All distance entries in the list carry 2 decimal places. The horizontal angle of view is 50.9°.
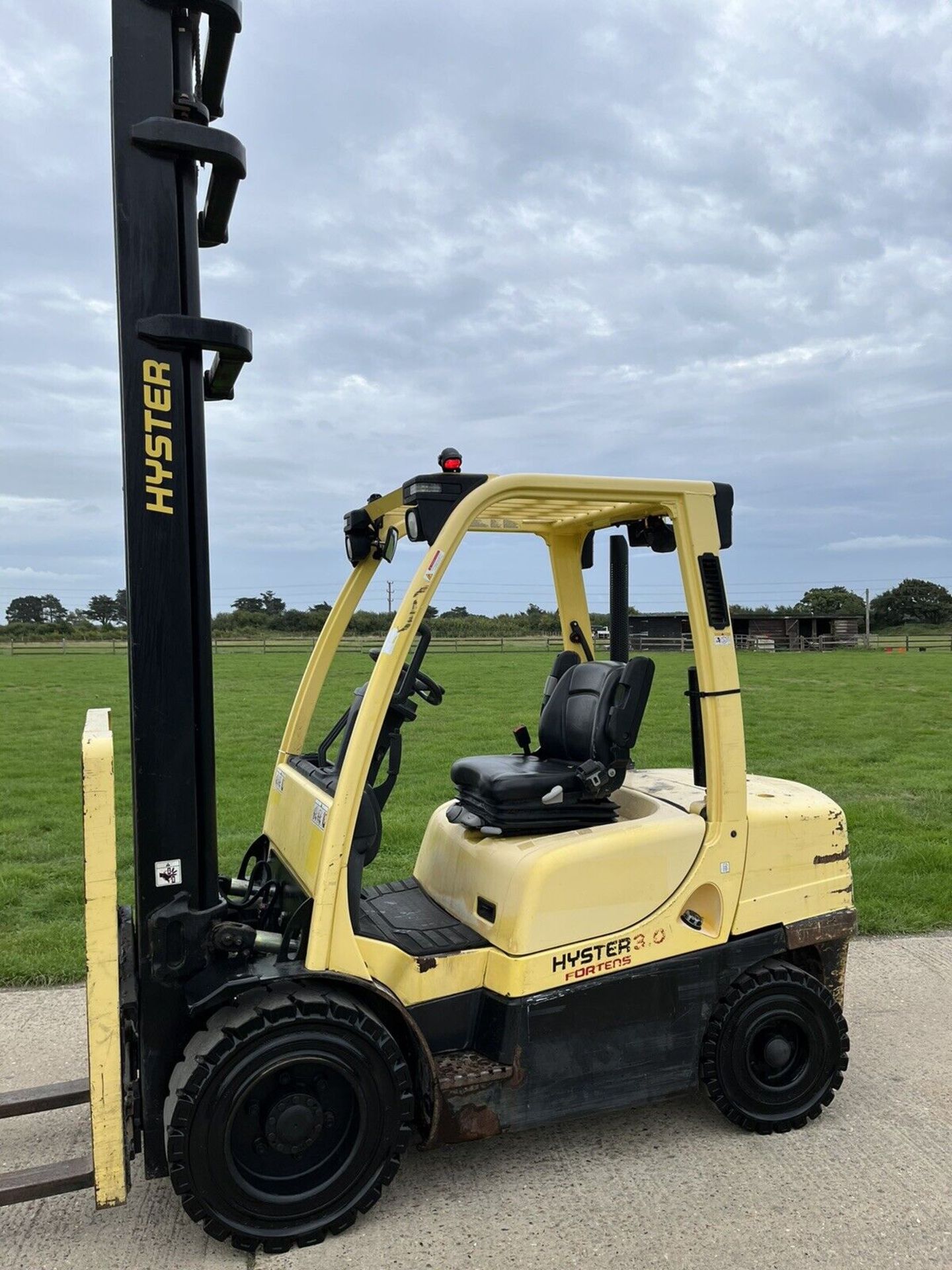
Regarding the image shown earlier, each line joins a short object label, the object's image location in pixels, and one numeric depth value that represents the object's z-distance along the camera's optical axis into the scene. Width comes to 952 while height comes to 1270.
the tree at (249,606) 46.97
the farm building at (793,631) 59.97
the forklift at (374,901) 3.49
